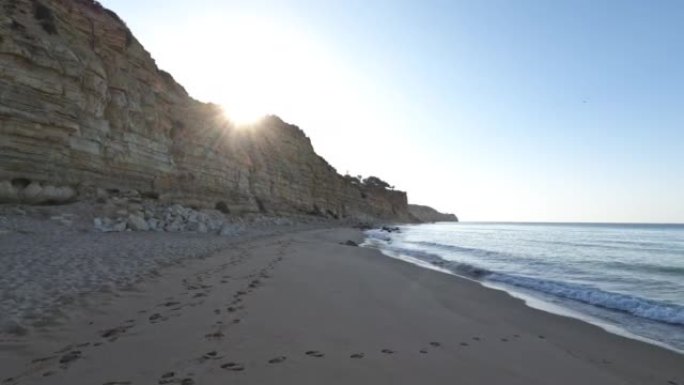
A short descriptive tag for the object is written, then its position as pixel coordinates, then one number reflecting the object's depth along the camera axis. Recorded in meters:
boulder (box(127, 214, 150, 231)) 19.84
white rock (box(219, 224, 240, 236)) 23.91
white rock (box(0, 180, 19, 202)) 17.08
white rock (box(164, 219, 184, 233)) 21.92
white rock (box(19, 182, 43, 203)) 17.86
